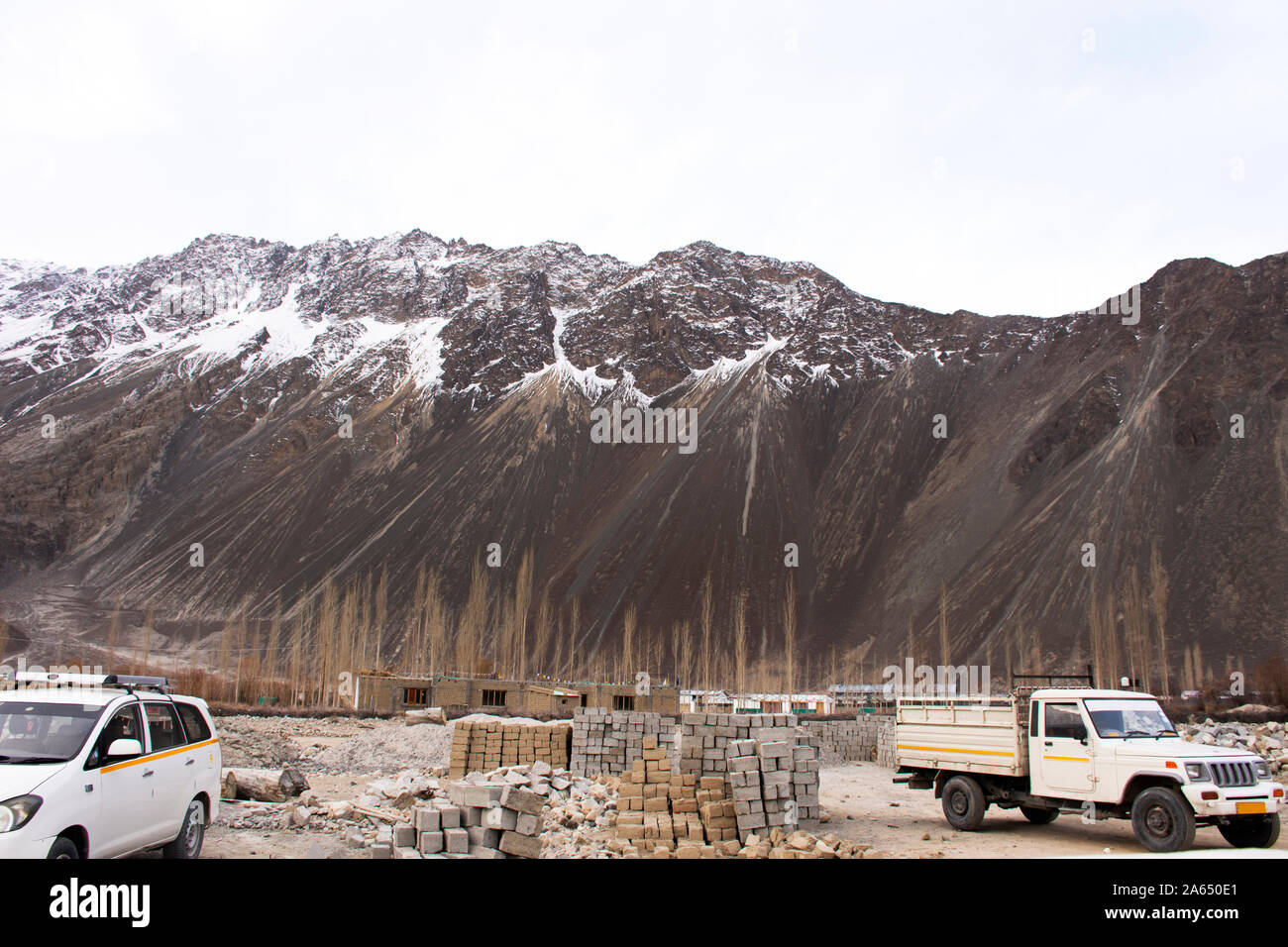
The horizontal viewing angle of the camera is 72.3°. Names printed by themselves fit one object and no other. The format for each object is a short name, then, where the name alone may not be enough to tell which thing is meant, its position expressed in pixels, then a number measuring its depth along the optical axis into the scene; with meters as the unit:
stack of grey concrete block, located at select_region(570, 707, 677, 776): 21.53
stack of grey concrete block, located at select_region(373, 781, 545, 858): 10.67
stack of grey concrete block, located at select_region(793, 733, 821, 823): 16.92
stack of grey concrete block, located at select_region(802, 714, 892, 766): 36.47
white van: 7.29
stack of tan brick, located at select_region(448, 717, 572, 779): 22.22
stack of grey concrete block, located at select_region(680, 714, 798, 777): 16.42
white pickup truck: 11.91
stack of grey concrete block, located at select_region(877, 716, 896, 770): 33.66
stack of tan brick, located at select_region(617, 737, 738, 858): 12.54
